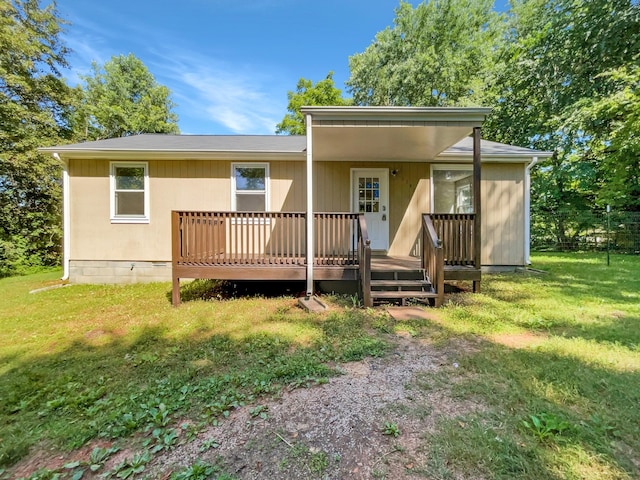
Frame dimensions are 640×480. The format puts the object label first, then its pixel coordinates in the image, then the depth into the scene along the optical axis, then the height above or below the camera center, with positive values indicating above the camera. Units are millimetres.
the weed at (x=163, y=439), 1880 -1282
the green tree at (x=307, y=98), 21547 +10138
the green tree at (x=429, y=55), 18203 +11785
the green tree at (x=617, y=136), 8570 +3306
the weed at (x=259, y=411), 2171 -1260
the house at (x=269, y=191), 6930 +1154
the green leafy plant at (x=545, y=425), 1871 -1199
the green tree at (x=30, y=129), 11195 +4343
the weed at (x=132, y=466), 1695 -1301
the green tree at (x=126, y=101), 18828 +9845
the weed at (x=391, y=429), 1953 -1248
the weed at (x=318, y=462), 1683 -1274
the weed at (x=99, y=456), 1757 -1308
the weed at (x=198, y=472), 1626 -1276
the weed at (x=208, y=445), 1858 -1277
